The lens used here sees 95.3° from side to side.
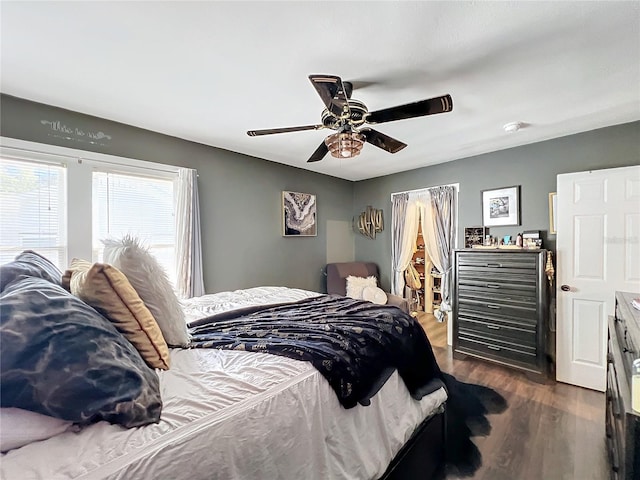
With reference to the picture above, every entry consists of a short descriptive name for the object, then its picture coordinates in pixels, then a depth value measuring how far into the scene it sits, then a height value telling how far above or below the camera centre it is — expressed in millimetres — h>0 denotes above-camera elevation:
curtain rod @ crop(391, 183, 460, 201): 3918 +724
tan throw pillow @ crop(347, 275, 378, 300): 4367 -702
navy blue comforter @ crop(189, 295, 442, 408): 1283 -515
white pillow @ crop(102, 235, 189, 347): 1285 -193
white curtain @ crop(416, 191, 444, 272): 4152 +125
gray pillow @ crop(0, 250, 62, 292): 1065 -119
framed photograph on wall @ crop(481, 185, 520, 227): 3408 +385
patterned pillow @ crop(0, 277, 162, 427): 701 -329
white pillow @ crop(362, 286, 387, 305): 4105 -811
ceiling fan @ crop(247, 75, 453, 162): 1658 +804
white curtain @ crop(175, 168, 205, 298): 3088 +12
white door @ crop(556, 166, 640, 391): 2590 -208
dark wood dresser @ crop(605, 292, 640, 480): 857 -559
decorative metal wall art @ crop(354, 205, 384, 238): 4832 +280
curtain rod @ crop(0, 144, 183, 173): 2305 +722
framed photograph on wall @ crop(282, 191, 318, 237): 4191 +362
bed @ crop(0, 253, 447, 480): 708 -571
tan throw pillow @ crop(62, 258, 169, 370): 1058 -252
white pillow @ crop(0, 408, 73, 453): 676 -454
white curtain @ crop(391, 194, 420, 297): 4473 -16
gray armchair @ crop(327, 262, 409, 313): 4457 -543
